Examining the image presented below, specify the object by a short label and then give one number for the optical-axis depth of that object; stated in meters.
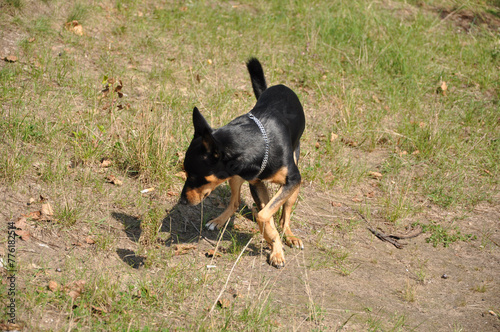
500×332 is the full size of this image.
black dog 4.40
